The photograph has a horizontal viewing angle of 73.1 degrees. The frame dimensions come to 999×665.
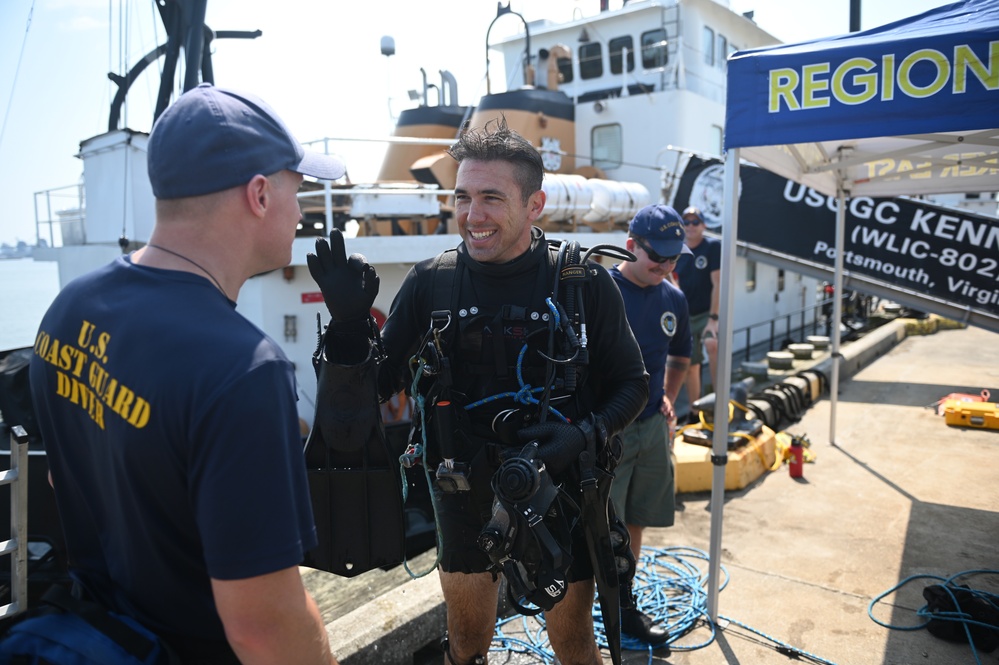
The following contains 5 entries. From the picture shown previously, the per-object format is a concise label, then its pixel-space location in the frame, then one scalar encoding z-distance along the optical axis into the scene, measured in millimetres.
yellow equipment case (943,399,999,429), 6465
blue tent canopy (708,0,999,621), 2650
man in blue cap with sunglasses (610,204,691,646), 3398
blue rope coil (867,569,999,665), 3095
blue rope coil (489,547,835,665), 3162
